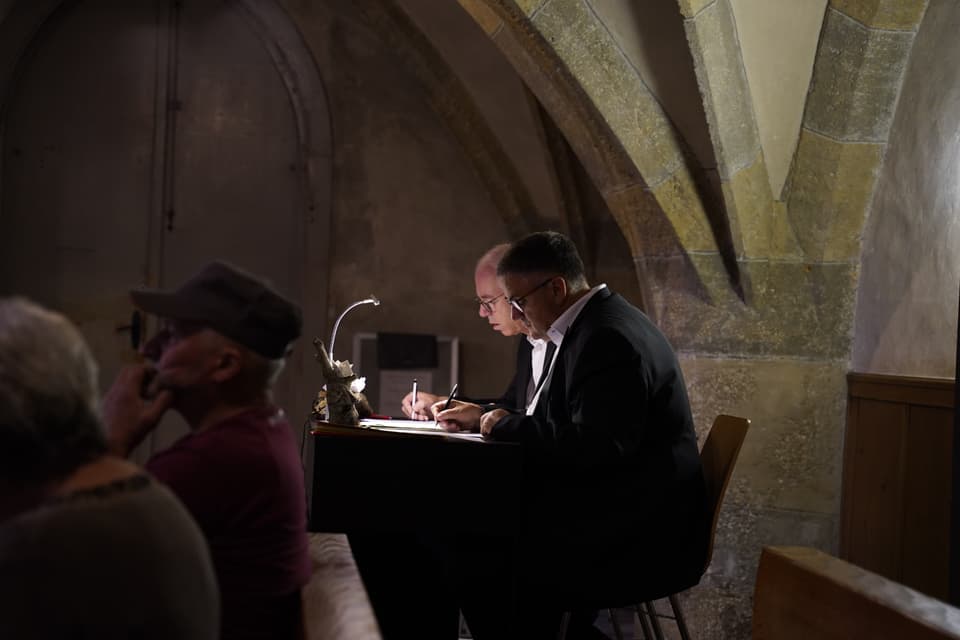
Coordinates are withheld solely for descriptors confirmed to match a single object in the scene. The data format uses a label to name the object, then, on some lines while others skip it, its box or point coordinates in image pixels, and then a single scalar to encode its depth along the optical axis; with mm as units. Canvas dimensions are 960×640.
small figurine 3040
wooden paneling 3920
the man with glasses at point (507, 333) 3908
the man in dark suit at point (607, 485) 2877
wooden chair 3010
